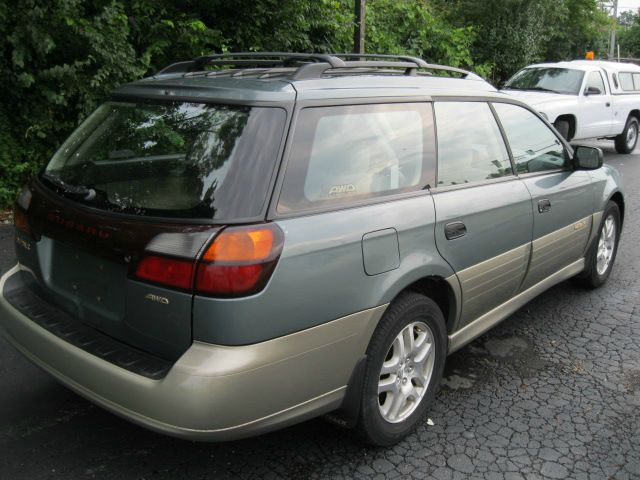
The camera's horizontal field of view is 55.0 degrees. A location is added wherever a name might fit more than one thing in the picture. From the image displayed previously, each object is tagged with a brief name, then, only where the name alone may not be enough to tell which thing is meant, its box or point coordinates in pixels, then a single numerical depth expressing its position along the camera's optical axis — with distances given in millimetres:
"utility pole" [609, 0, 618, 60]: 29956
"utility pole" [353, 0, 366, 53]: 9211
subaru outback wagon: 2242
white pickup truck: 11148
